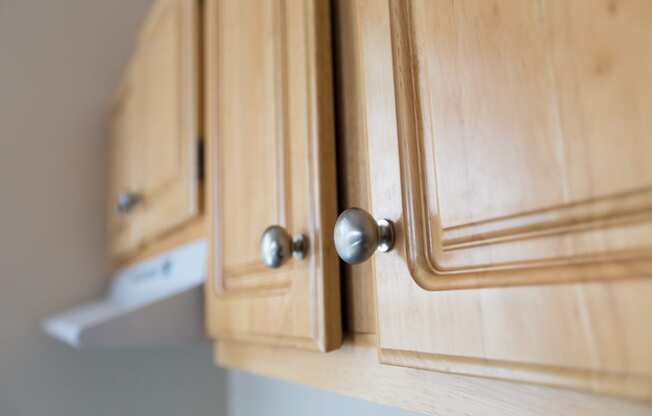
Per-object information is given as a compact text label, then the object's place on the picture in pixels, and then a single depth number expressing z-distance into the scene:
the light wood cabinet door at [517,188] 0.22
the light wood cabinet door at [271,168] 0.46
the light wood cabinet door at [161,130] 0.84
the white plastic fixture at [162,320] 0.79
